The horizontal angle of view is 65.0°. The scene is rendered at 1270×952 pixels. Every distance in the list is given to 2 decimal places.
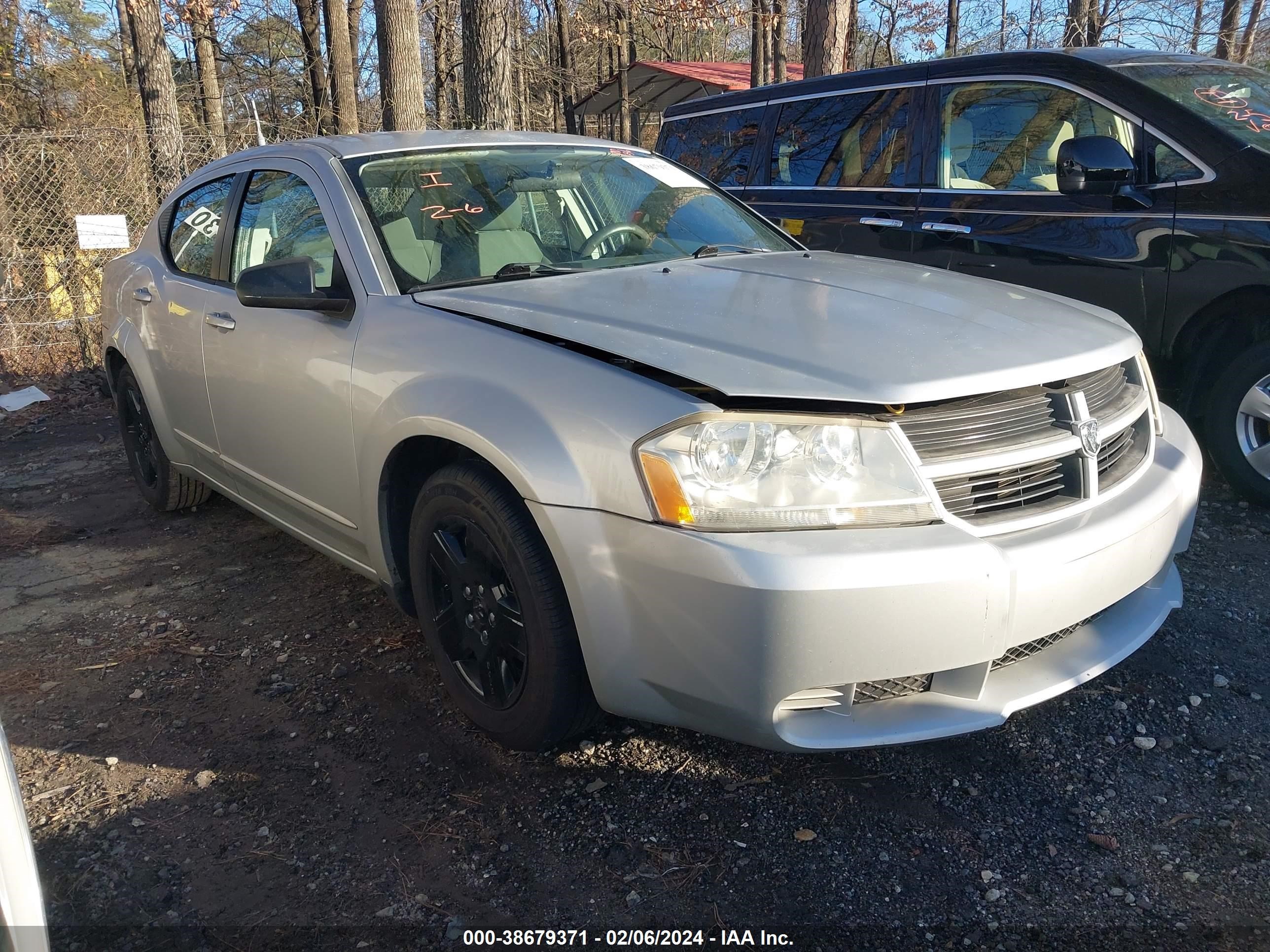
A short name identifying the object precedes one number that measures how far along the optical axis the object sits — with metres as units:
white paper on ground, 7.74
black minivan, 4.11
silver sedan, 2.06
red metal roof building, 20.75
